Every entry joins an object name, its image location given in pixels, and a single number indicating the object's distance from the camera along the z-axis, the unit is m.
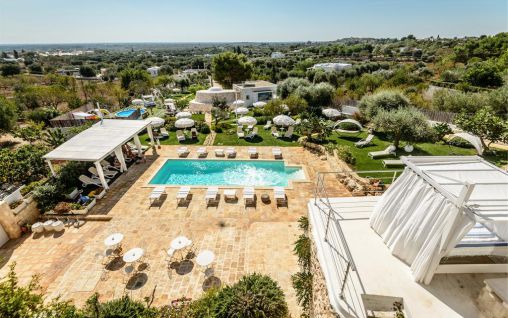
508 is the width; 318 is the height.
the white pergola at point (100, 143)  15.77
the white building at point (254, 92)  40.69
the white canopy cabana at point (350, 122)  25.94
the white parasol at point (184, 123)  26.33
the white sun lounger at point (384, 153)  19.64
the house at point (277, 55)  143.00
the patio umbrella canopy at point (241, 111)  31.24
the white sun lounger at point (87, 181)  16.99
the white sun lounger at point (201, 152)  21.98
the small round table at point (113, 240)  11.04
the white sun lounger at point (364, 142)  22.01
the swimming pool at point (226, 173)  18.66
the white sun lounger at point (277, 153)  21.19
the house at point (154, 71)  95.70
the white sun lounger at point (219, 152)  21.80
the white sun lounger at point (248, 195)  14.85
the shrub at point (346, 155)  18.62
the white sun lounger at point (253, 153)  21.56
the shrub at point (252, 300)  7.43
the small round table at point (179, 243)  10.70
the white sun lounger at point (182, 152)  21.98
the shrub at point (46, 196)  14.30
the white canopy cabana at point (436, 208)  5.07
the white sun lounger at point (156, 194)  15.15
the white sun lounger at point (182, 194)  15.19
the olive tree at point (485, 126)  18.34
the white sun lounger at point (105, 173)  17.95
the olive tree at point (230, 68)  54.38
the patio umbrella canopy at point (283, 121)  25.77
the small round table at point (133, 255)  10.23
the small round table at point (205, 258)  9.91
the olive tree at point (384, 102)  25.75
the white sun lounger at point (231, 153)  21.72
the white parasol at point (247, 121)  26.61
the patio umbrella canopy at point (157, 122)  25.79
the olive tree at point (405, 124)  19.50
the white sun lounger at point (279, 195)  14.90
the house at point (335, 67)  70.62
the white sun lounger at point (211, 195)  15.04
